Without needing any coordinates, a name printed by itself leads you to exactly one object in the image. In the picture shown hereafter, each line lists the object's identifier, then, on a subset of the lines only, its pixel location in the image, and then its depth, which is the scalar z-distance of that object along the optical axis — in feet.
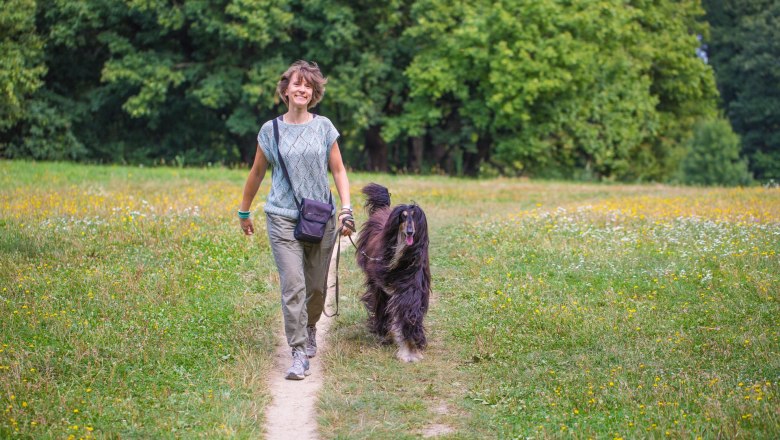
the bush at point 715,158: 129.29
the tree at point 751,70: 155.63
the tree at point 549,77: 102.73
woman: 24.07
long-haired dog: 25.38
